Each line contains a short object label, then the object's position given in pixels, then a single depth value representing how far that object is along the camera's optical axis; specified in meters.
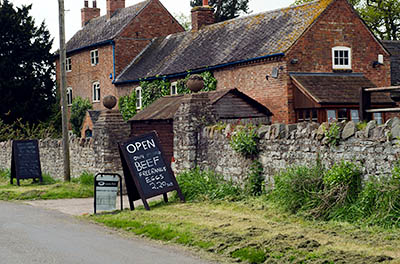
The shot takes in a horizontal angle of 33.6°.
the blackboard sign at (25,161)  24.86
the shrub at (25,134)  36.81
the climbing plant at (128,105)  41.88
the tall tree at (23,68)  43.94
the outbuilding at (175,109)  27.70
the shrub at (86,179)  22.11
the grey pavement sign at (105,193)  15.97
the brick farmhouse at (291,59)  30.25
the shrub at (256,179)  15.21
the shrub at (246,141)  15.23
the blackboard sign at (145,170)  15.48
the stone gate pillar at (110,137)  20.91
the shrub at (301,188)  12.39
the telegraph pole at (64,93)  23.94
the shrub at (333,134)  12.53
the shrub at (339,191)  11.74
